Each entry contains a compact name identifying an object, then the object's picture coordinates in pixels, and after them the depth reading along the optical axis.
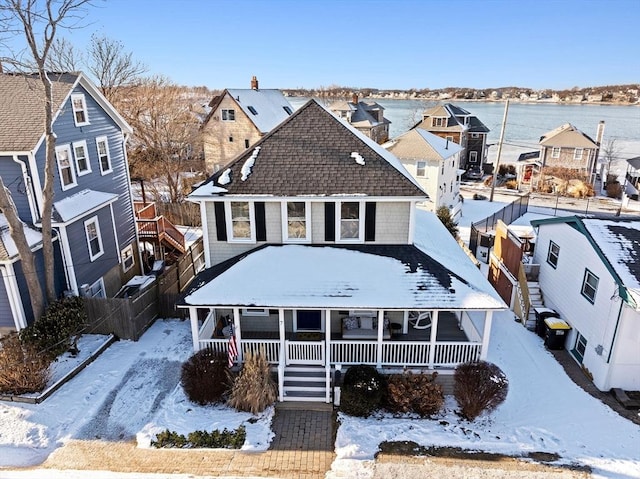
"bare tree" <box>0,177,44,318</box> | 12.66
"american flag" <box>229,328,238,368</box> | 12.32
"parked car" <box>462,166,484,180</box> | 48.34
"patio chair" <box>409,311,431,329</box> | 14.35
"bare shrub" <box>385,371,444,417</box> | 11.62
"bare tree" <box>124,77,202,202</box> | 33.66
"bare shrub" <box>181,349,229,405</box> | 12.00
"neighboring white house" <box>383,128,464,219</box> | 29.69
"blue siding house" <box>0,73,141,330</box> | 13.87
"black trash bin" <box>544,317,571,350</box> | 14.75
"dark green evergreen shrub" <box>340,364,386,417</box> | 11.57
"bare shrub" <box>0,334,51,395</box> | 11.87
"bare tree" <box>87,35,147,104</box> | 38.25
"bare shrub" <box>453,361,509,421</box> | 11.42
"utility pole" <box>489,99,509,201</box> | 35.22
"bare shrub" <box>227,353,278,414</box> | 11.69
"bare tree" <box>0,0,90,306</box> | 11.94
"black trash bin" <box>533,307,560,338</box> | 15.57
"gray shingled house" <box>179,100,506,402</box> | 12.32
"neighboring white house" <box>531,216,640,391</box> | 12.17
